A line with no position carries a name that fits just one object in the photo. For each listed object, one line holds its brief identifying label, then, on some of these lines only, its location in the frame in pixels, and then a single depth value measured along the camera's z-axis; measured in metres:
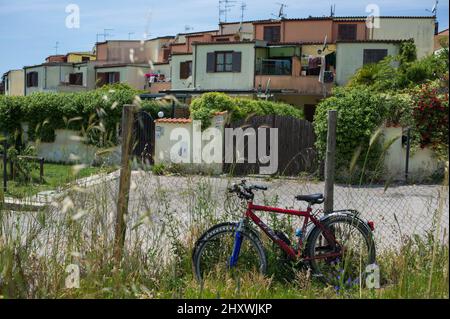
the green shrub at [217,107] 17.42
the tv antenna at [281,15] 45.16
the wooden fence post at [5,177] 5.73
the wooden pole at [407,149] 15.82
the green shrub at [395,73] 25.59
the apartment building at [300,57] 35.88
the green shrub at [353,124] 15.16
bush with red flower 15.71
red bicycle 4.86
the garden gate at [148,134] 19.09
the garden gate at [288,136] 16.91
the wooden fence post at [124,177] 4.57
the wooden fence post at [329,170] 5.30
